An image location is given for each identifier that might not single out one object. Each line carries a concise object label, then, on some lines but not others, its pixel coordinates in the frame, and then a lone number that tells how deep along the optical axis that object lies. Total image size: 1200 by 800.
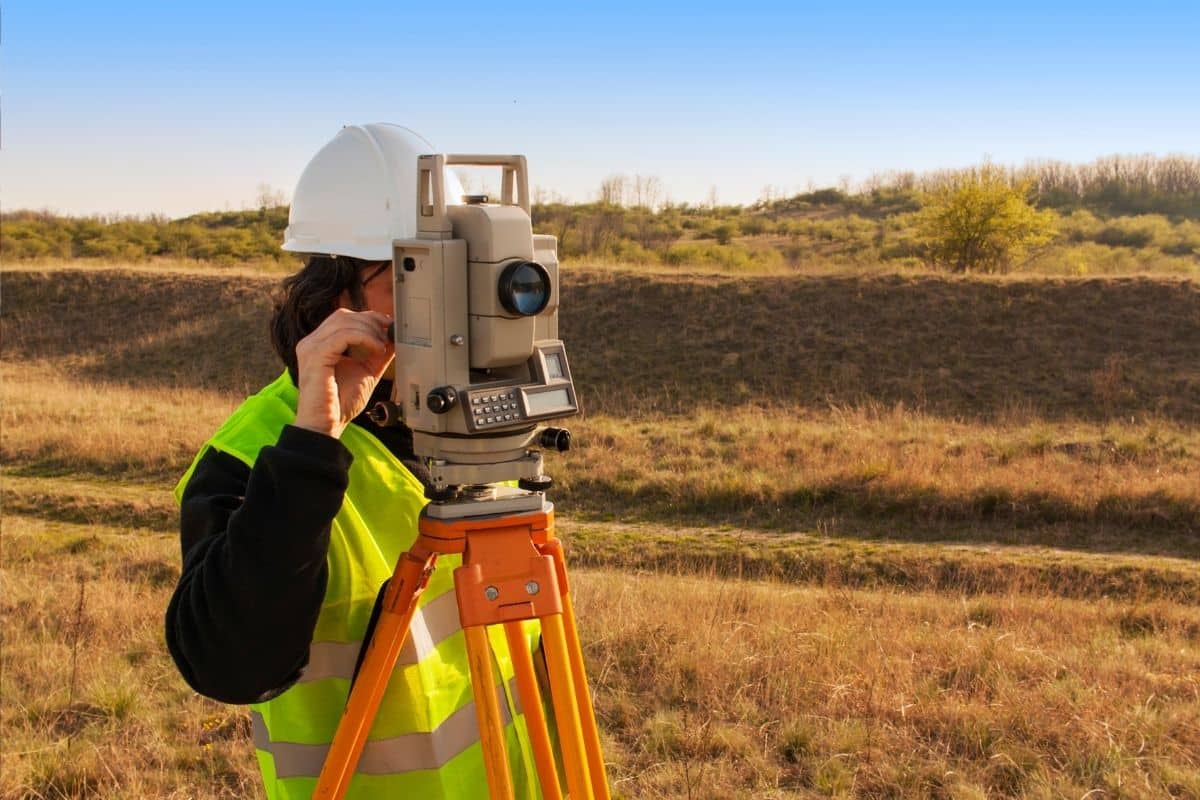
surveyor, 1.32
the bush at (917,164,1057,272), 24.83
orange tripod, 1.50
